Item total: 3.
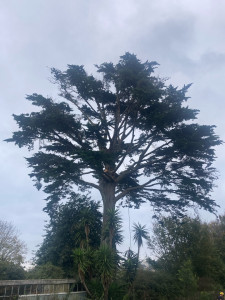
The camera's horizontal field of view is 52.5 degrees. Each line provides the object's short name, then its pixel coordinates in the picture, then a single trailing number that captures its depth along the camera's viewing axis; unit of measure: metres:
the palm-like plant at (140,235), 15.47
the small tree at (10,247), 27.32
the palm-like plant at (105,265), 12.87
